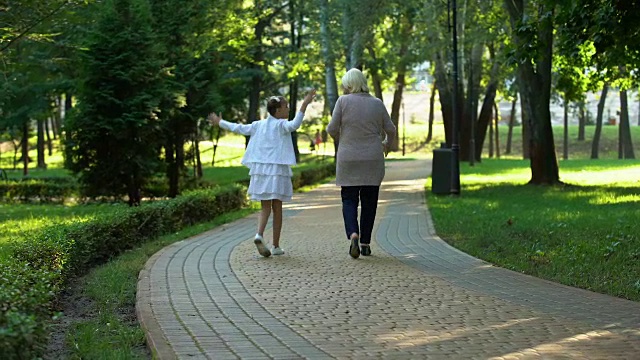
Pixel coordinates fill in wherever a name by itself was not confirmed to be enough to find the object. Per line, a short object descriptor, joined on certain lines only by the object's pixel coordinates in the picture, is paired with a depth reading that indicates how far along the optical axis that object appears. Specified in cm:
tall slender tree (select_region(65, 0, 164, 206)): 2019
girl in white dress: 1023
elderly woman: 996
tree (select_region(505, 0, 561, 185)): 2358
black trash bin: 2241
